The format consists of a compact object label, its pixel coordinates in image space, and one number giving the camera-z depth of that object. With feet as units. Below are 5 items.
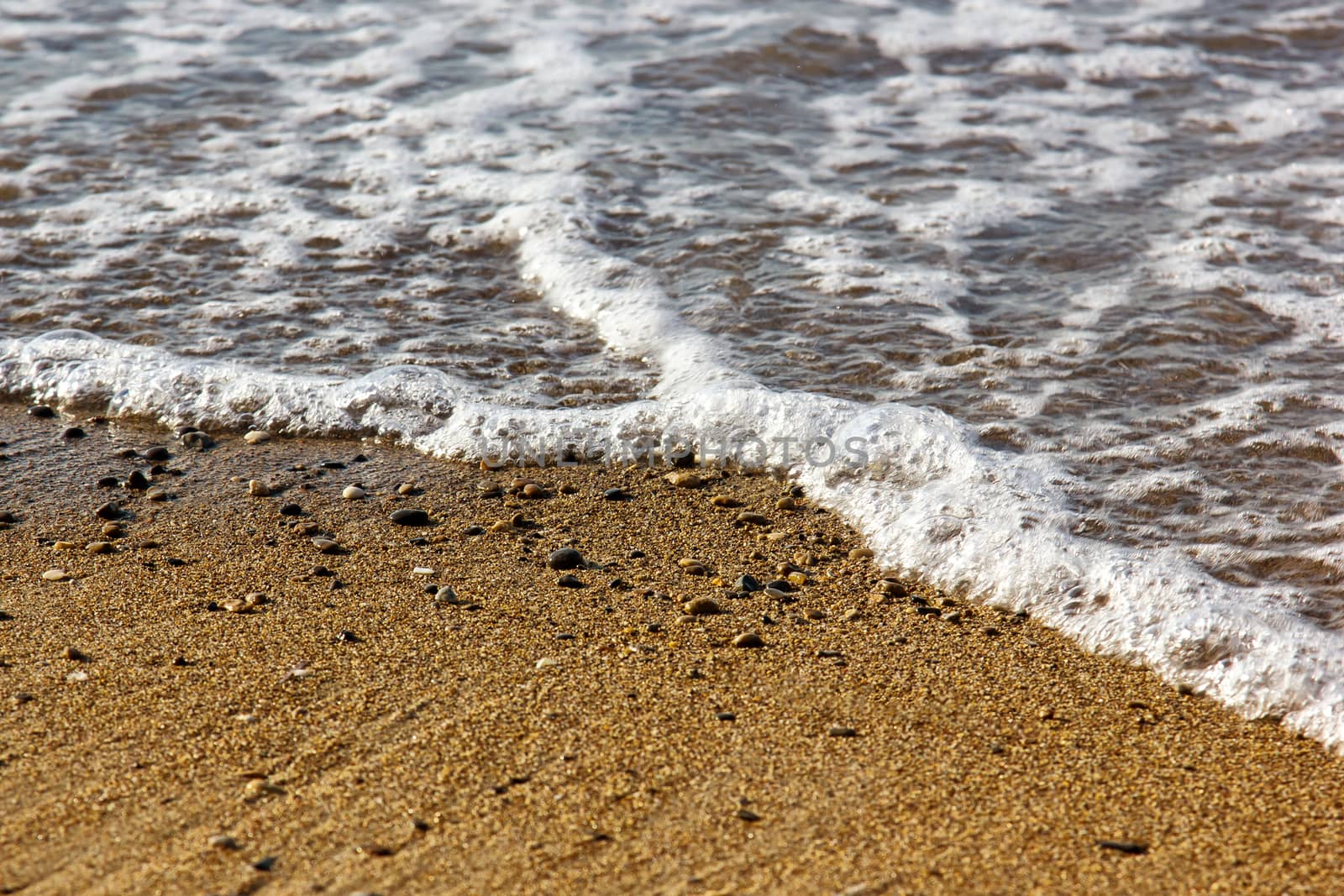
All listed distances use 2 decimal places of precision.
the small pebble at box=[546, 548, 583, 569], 23.41
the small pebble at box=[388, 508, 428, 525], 24.89
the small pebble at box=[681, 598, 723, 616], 21.81
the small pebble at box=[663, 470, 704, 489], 26.66
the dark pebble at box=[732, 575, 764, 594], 22.62
